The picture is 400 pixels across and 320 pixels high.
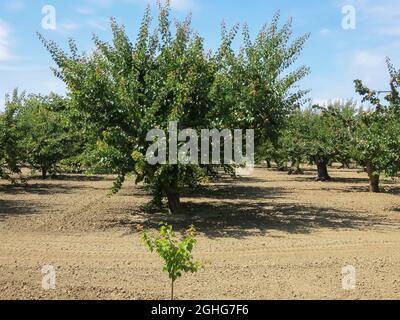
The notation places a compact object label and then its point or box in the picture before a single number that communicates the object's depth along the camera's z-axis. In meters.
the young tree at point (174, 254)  5.23
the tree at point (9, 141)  20.02
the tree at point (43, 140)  26.08
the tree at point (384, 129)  14.23
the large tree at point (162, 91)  11.84
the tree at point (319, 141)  25.06
